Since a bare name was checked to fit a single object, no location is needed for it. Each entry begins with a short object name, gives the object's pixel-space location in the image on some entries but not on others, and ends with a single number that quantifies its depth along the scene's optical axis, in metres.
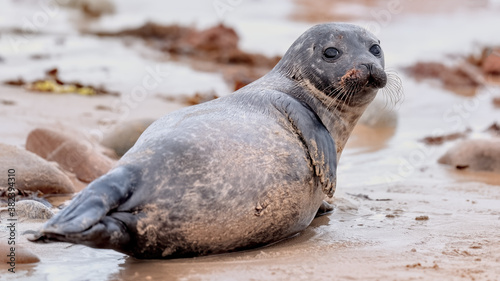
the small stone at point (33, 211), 9.20
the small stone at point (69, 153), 12.37
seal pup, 7.35
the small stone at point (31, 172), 10.89
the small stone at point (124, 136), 14.30
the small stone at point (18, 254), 7.39
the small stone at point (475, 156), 13.34
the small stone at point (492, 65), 26.59
